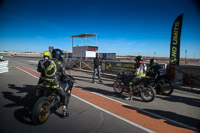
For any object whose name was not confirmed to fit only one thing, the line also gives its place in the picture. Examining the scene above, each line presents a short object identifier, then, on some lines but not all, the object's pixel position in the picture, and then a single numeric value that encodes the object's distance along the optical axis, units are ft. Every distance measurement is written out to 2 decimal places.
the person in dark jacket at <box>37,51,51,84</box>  12.14
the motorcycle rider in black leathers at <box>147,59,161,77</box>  20.60
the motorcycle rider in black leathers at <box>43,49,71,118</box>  11.30
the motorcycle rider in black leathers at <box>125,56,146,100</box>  18.22
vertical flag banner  27.27
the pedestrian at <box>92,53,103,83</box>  30.55
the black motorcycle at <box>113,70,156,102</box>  17.25
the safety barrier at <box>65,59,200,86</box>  25.48
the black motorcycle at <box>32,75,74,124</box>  9.99
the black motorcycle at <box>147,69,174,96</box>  20.22
